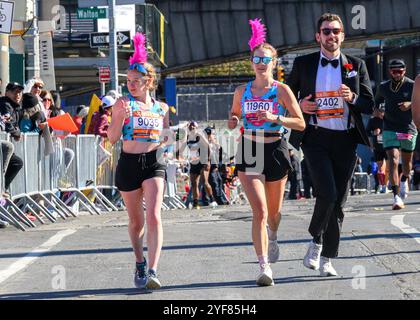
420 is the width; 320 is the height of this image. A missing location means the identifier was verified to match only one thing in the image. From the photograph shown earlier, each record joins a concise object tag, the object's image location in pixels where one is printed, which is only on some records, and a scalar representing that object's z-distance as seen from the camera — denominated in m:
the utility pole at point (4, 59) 20.08
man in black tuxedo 9.52
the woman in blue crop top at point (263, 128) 9.38
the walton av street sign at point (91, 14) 27.64
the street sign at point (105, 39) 28.20
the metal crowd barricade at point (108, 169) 20.81
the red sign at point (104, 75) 29.69
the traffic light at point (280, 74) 40.31
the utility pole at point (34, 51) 24.05
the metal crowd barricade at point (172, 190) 23.99
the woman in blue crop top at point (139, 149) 9.23
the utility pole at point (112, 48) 26.66
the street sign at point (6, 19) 18.33
